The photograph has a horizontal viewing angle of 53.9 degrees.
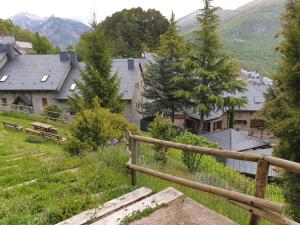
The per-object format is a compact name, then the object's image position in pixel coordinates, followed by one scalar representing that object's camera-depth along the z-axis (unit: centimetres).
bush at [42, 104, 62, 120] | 2867
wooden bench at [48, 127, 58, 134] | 2151
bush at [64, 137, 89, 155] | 1077
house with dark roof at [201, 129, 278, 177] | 2360
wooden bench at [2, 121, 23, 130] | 2216
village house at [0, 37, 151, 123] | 3284
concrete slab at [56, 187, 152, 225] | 498
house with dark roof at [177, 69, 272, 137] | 3633
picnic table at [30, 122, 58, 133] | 2152
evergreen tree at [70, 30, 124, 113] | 2127
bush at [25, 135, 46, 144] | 1939
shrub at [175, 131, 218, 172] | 1417
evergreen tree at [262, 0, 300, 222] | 792
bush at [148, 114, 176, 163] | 1522
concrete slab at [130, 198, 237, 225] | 481
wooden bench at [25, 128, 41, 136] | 2069
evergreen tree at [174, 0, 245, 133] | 2486
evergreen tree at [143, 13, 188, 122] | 2703
